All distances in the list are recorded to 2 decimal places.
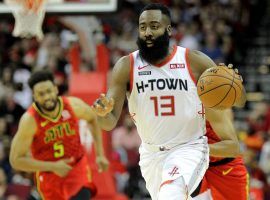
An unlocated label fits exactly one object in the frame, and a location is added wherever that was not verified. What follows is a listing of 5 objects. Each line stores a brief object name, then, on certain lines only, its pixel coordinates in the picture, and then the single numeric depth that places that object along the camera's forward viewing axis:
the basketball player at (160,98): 11.97
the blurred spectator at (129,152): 22.97
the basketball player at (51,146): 14.63
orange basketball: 11.57
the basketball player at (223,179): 13.08
